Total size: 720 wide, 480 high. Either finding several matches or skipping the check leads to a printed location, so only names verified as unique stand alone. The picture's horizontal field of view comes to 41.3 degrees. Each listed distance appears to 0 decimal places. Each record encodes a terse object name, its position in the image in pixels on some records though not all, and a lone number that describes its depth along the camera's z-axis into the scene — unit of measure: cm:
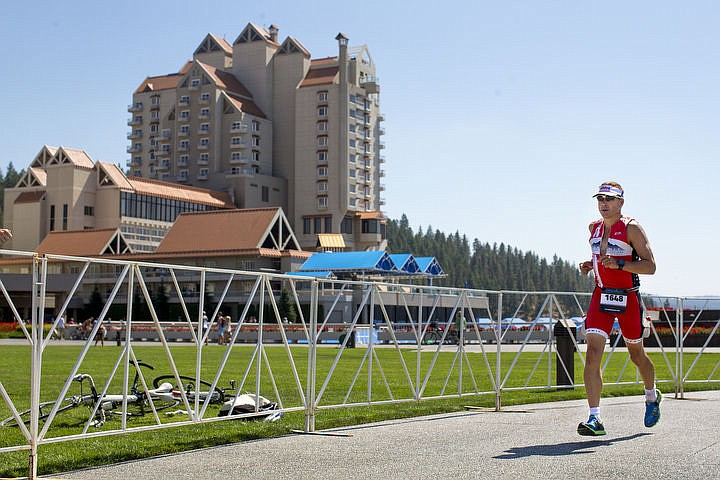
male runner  868
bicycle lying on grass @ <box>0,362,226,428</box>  858
